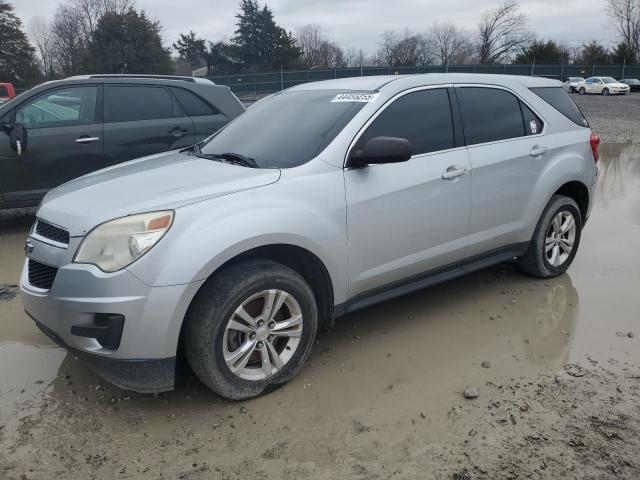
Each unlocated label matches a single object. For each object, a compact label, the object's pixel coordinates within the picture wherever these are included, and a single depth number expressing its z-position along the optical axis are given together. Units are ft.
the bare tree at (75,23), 185.88
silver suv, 8.71
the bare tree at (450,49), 243.60
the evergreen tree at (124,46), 148.36
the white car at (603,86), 120.98
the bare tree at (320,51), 229.04
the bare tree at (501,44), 227.61
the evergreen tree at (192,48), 214.07
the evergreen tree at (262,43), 178.19
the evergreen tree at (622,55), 167.43
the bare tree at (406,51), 229.86
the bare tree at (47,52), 201.61
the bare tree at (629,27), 205.16
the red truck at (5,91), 73.31
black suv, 20.02
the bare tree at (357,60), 234.09
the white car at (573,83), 131.34
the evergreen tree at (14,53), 157.28
